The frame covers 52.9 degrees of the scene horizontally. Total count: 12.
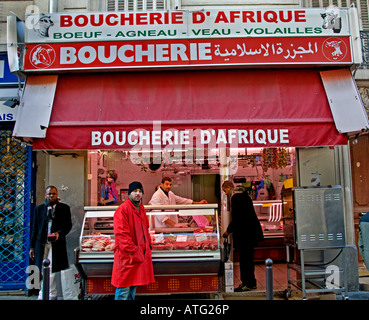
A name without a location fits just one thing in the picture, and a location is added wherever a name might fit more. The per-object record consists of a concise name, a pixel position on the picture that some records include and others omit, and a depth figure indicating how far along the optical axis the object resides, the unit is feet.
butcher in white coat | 21.39
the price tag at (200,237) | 20.51
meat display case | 19.67
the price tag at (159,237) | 20.58
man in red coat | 17.21
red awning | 19.61
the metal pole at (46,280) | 16.93
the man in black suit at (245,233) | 22.88
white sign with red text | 21.34
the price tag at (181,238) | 20.66
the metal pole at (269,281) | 16.07
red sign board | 21.11
